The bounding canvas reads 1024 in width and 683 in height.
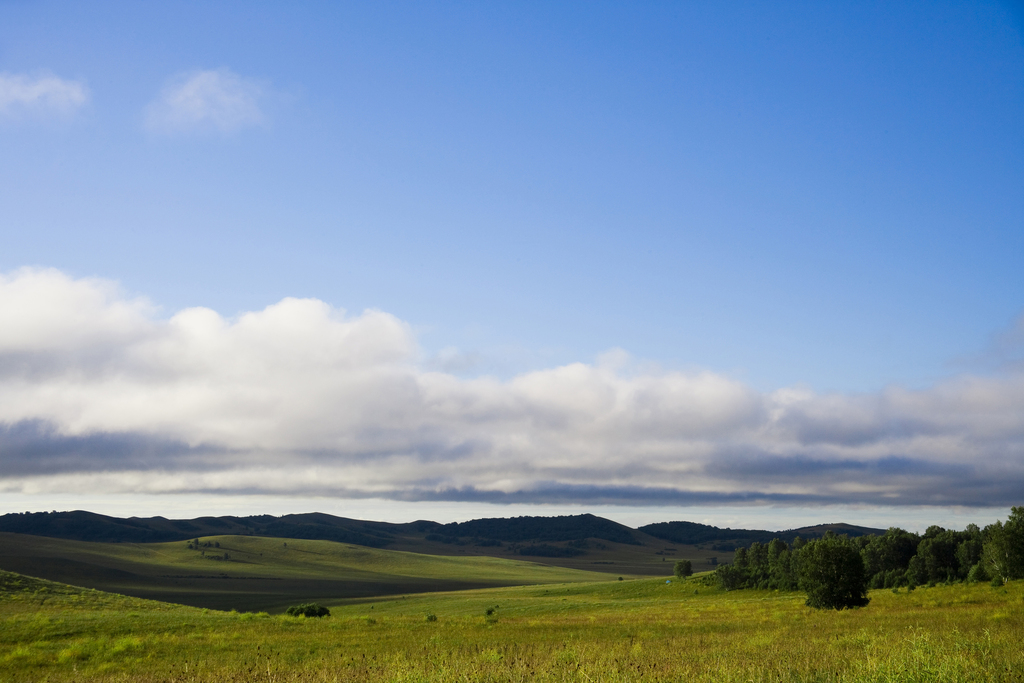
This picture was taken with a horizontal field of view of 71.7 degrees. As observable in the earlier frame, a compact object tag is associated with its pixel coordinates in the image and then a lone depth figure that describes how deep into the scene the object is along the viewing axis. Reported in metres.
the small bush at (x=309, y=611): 62.44
